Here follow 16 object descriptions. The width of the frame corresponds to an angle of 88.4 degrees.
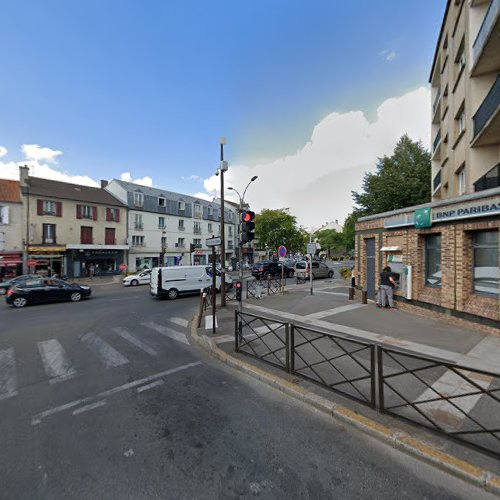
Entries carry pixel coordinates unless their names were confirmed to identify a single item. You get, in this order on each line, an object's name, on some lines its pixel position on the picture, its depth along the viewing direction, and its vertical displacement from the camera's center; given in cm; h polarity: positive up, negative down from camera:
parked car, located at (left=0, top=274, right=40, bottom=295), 1495 -194
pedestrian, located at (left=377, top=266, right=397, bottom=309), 926 -116
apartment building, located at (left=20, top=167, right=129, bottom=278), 2169 +219
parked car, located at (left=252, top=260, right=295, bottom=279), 2342 -160
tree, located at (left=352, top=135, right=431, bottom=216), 2092 +612
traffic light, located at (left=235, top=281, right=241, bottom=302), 727 -103
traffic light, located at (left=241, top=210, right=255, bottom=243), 722 +76
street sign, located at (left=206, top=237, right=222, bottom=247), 741 +32
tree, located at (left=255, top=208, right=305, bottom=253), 3931 +388
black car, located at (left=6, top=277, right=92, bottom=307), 1148 -191
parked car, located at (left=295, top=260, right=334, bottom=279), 2052 -128
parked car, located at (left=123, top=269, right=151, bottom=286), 1991 -215
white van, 1295 -146
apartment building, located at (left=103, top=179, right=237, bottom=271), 2900 +361
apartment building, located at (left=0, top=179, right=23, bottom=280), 2036 +138
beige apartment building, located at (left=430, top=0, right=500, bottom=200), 817 +655
